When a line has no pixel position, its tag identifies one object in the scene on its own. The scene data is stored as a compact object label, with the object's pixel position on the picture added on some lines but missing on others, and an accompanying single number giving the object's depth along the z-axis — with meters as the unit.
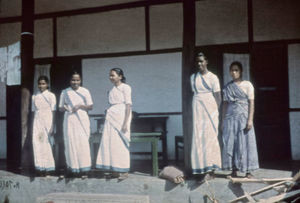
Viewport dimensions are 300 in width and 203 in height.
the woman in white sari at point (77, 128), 5.58
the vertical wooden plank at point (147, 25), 7.76
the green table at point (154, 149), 5.59
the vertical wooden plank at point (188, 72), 5.19
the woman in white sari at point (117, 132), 5.38
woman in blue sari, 4.95
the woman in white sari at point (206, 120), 4.98
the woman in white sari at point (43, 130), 5.81
